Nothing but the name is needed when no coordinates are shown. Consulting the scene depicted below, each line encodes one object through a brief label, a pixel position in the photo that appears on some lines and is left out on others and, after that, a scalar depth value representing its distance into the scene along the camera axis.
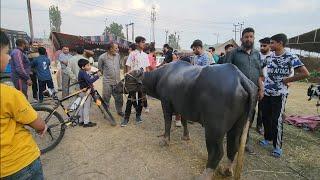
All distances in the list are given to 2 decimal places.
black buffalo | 2.51
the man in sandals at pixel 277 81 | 3.33
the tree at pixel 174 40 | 66.53
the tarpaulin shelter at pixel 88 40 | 15.11
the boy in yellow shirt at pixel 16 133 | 1.40
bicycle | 3.49
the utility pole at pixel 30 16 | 14.96
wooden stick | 2.48
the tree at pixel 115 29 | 61.73
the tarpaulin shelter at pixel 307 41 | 8.38
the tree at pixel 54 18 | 51.26
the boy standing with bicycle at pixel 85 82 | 4.22
